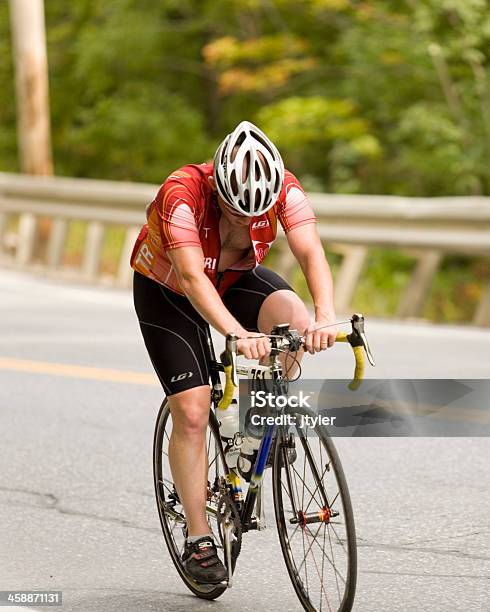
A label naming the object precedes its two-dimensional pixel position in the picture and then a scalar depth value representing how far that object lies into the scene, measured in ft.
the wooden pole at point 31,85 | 128.16
